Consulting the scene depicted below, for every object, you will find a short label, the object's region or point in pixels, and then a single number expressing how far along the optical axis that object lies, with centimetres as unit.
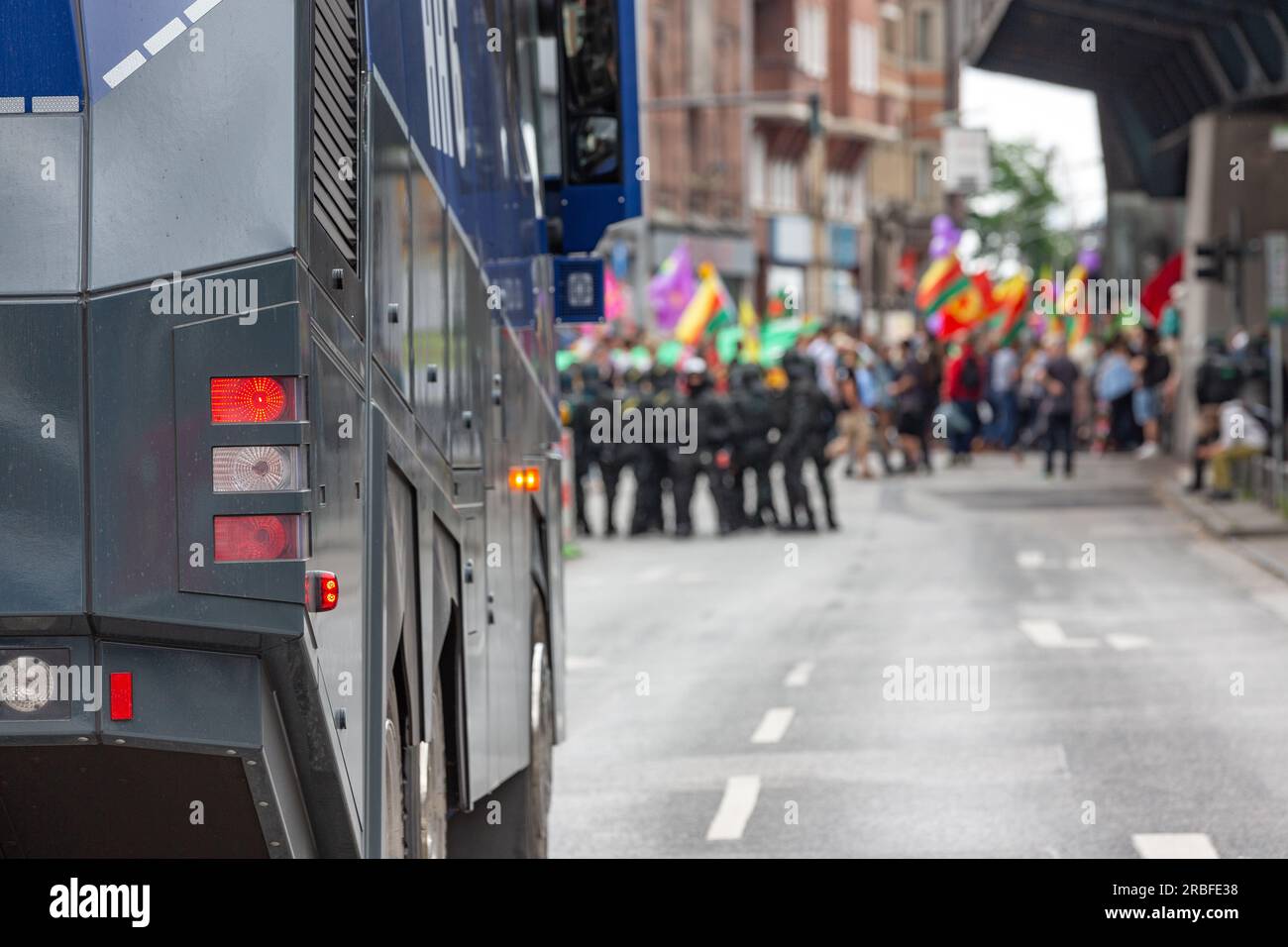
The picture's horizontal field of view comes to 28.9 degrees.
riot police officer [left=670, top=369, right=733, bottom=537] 2631
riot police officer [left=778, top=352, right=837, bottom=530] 2598
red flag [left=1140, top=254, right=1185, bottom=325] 4184
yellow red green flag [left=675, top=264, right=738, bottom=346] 4166
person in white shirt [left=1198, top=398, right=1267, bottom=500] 2616
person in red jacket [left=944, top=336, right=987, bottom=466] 3806
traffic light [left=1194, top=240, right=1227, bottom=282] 3000
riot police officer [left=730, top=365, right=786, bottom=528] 2627
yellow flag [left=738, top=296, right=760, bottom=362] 3956
